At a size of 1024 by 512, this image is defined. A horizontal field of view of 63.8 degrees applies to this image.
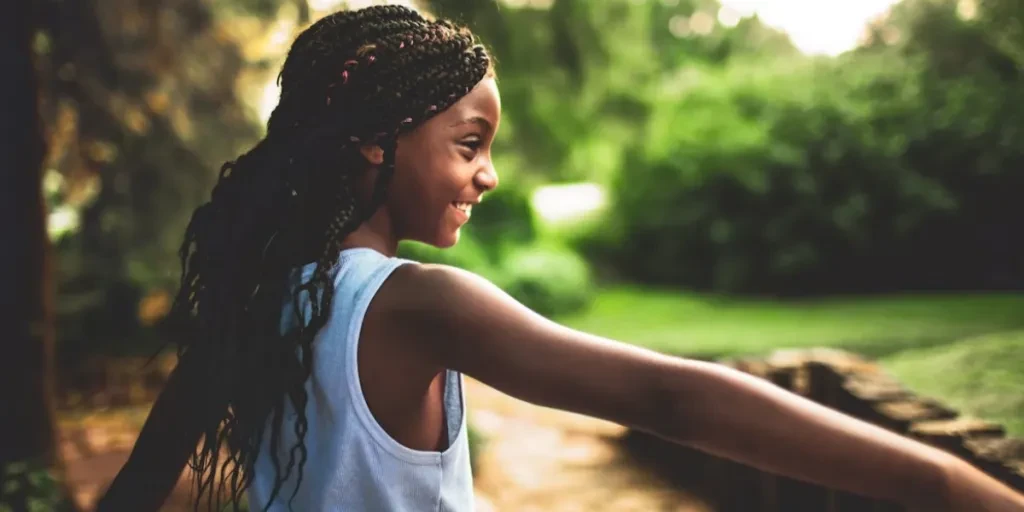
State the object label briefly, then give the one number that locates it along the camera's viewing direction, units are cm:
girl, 97
